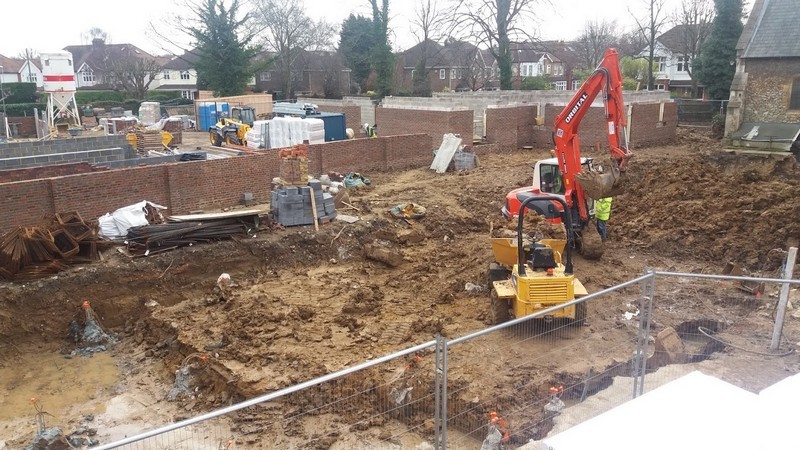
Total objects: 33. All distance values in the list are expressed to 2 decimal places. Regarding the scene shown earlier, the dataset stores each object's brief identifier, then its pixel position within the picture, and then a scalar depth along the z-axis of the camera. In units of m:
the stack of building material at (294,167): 16.75
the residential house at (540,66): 71.75
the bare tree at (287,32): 57.03
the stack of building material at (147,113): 39.50
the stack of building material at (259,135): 24.88
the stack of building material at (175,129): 31.39
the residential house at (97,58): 67.75
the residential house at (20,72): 73.88
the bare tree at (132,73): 54.03
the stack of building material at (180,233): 14.66
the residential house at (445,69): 57.13
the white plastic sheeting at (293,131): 24.16
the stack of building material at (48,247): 13.04
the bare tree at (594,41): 63.17
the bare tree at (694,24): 49.59
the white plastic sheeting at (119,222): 15.15
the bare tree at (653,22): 44.47
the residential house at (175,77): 69.75
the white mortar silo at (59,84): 32.91
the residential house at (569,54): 66.50
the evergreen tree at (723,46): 34.03
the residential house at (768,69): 27.33
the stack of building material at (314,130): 24.14
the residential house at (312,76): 58.41
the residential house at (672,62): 58.39
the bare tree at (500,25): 36.88
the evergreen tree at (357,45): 52.22
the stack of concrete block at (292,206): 16.72
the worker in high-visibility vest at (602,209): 14.49
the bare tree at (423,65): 49.75
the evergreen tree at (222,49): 44.66
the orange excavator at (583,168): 12.55
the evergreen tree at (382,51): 43.47
